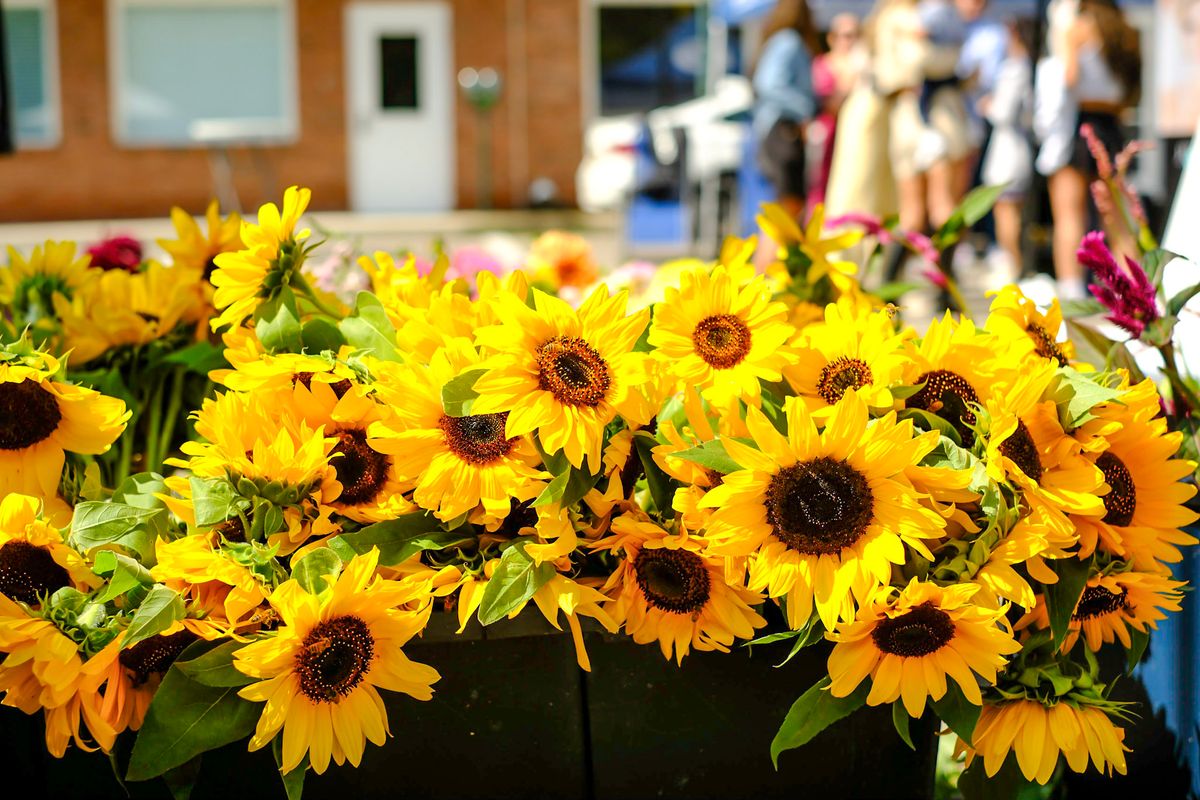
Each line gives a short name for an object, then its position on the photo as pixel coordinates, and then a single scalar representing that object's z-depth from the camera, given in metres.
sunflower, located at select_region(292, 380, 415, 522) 1.24
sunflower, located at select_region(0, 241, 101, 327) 1.78
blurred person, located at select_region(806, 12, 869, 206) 7.05
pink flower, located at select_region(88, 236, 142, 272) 2.02
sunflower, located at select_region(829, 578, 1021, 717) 1.13
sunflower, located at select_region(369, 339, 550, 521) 1.17
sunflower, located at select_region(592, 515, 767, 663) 1.21
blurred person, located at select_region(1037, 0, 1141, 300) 5.82
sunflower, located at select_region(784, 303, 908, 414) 1.23
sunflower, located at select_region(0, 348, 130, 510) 1.27
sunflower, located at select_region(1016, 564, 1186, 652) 1.24
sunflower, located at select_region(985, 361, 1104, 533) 1.15
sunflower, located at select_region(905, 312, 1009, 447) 1.25
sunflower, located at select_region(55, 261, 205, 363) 1.60
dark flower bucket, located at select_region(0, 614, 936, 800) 1.31
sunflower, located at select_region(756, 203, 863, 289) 1.64
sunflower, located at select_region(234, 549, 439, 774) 1.11
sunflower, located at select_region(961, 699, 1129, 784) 1.19
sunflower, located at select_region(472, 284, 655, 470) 1.12
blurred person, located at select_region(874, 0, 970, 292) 6.21
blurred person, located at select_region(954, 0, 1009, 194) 7.93
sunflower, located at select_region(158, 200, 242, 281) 1.65
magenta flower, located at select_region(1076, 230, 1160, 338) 1.44
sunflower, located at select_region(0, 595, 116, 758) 1.14
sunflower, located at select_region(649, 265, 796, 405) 1.20
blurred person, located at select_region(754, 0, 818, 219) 6.70
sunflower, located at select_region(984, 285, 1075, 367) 1.33
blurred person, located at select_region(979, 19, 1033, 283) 6.66
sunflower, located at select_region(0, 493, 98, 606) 1.19
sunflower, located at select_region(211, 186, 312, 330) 1.32
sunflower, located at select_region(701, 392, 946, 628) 1.11
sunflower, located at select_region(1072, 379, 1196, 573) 1.25
